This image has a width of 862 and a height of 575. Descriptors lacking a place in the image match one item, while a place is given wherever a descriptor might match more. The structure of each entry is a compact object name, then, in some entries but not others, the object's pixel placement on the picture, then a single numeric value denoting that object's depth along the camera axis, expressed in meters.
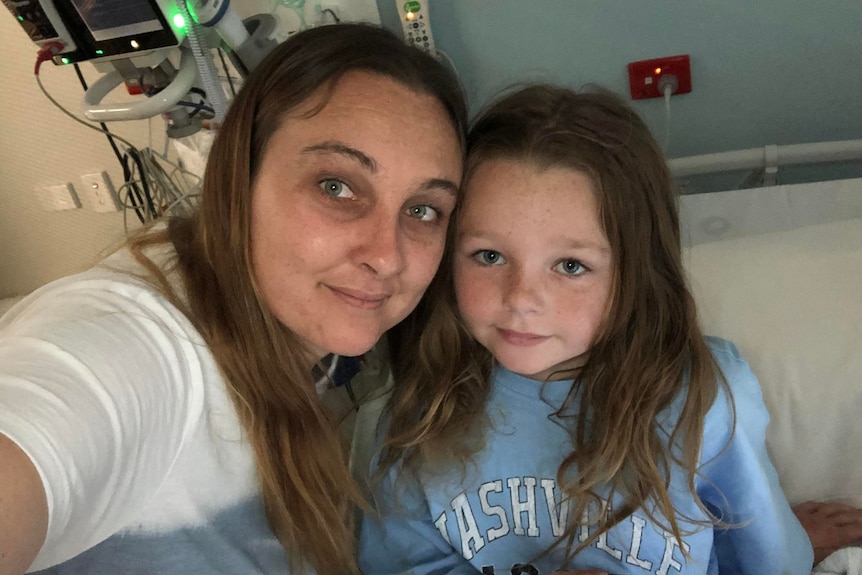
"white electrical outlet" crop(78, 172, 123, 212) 2.22
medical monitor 1.28
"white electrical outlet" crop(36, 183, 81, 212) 2.26
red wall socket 1.53
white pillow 1.13
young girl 0.94
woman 0.73
